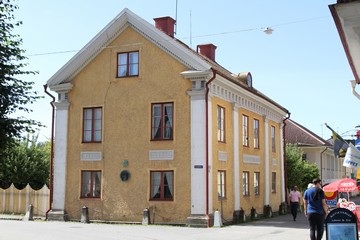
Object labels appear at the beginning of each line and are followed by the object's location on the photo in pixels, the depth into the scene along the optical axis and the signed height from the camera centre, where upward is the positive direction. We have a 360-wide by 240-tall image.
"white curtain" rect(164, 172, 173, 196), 21.33 +0.42
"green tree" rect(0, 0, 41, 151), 13.19 +2.62
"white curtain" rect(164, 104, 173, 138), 21.76 +2.82
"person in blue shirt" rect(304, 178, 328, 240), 12.92 -0.52
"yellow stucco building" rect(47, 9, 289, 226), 21.06 +2.44
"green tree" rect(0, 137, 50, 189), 31.31 +1.21
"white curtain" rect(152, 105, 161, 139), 22.11 +2.99
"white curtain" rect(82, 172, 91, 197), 23.20 +0.22
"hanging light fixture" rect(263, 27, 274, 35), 17.77 +5.42
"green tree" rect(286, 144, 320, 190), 34.38 +1.47
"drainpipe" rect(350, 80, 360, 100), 11.70 +2.29
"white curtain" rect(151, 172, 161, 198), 21.73 +0.27
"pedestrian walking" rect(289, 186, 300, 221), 24.95 -0.57
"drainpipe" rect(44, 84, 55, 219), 24.05 +3.09
